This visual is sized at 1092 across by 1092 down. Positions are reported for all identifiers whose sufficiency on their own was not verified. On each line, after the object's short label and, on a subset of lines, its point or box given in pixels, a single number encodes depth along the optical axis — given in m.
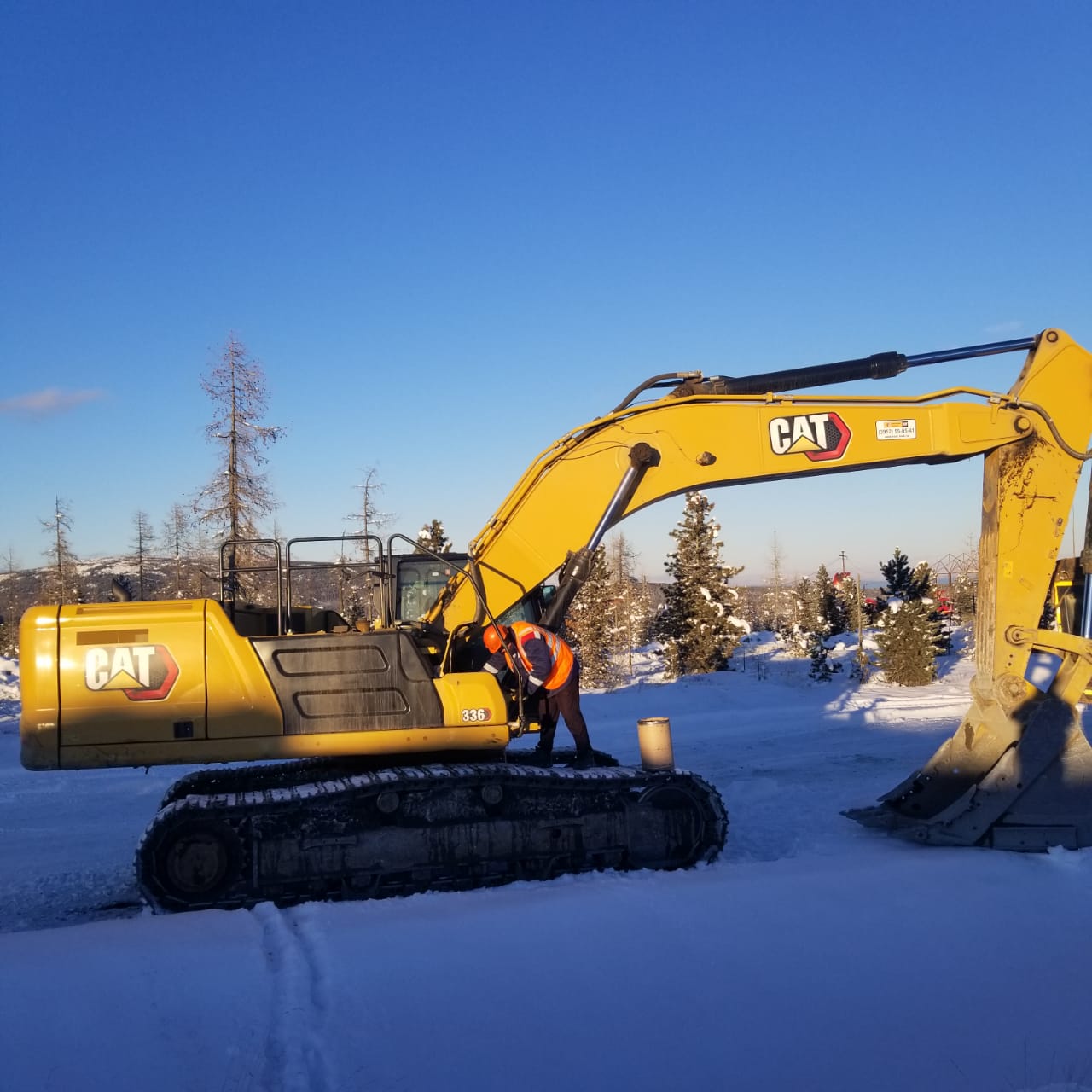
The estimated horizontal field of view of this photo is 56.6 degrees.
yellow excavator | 7.01
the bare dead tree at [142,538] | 47.31
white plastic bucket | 7.98
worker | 7.84
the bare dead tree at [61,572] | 37.94
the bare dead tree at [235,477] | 23.89
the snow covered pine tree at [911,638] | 25.16
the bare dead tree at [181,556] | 36.30
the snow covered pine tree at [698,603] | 30.78
